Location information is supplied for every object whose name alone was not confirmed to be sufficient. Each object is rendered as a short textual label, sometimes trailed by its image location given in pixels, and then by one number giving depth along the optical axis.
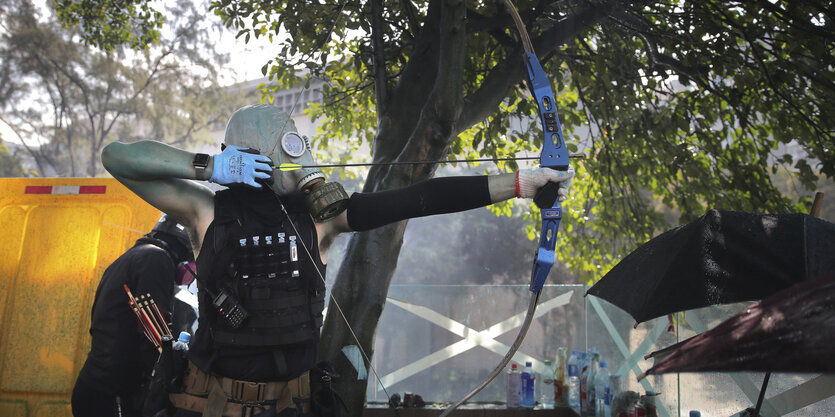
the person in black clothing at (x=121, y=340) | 3.48
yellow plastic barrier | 4.54
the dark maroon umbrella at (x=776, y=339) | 1.16
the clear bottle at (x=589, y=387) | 5.05
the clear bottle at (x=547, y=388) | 5.67
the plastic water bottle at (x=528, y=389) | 5.50
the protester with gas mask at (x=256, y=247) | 2.37
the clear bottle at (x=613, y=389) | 4.82
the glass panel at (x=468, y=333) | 6.15
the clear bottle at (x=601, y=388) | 4.88
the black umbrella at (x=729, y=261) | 2.37
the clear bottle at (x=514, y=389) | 5.50
